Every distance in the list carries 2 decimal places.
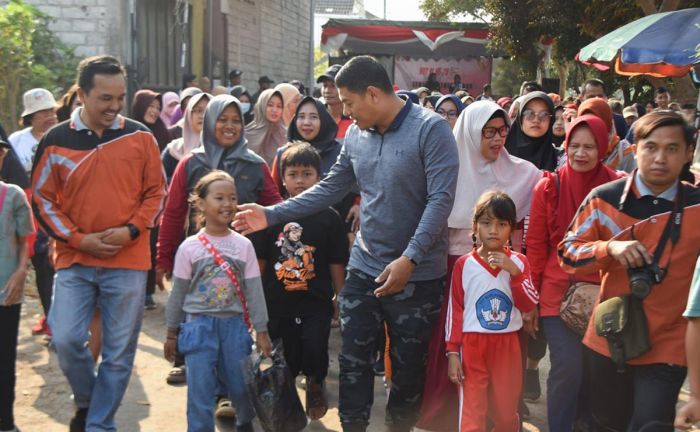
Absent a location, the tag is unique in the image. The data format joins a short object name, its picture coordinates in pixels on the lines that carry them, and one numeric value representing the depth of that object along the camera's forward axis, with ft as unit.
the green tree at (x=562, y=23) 53.31
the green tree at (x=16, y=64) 28.14
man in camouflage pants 12.66
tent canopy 80.64
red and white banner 88.89
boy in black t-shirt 15.51
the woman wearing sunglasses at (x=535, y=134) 18.12
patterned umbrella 27.30
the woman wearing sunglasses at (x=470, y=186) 14.48
